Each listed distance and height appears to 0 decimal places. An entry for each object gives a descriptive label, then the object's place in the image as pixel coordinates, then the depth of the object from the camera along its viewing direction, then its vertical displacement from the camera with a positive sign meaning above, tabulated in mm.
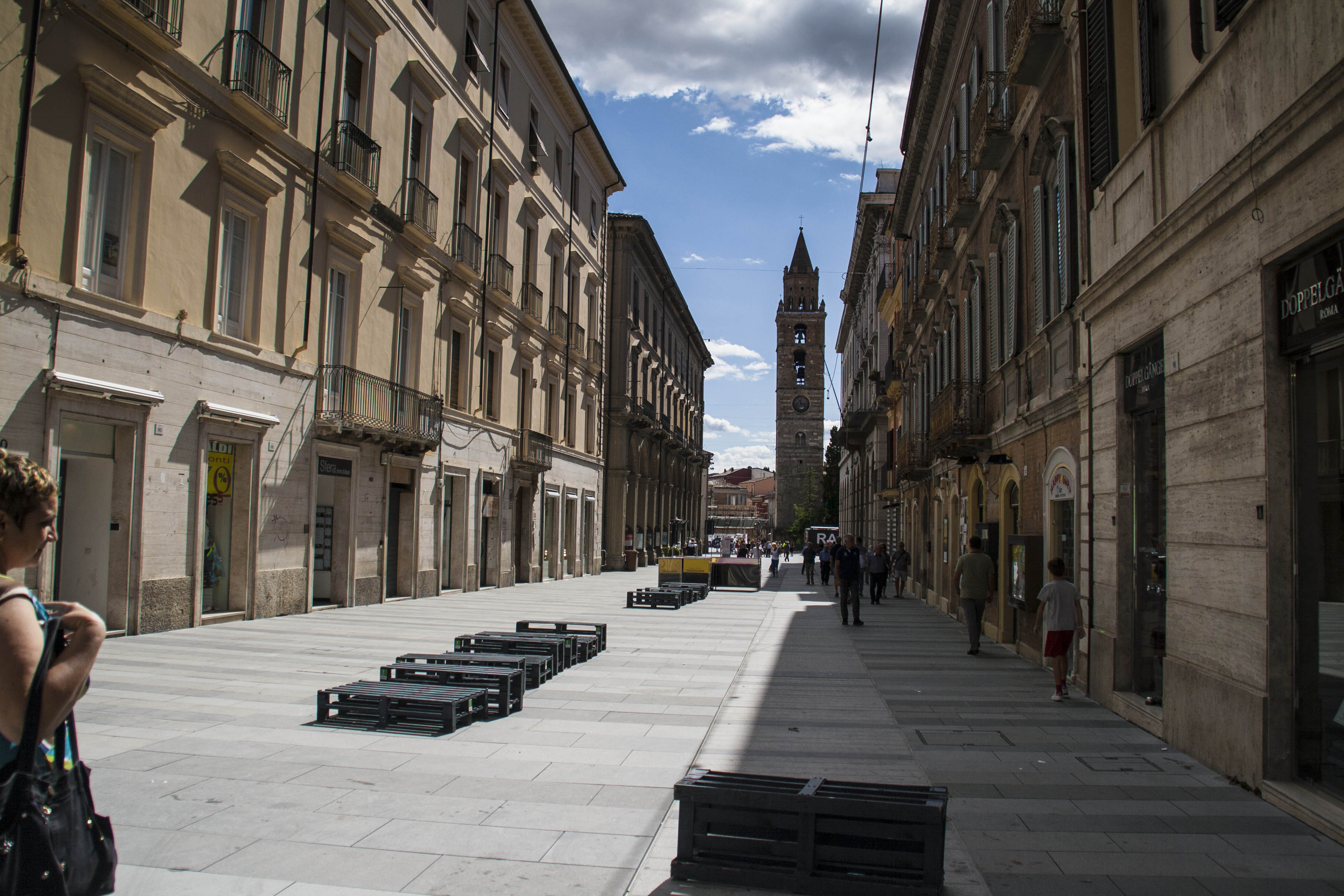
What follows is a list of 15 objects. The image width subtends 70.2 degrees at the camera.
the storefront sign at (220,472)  15102 +619
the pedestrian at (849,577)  18141 -1030
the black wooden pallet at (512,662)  9320 -1454
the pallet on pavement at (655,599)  21844 -1829
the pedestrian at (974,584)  13562 -831
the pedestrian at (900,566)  28250 -1238
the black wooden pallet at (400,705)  7625 -1548
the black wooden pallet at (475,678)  8422 -1490
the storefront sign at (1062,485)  11258 +504
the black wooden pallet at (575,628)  12930 -1547
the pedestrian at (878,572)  23078 -1185
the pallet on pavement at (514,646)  10938 -1499
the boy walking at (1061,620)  9828 -959
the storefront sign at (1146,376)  8359 +1380
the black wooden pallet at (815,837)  4242 -1441
